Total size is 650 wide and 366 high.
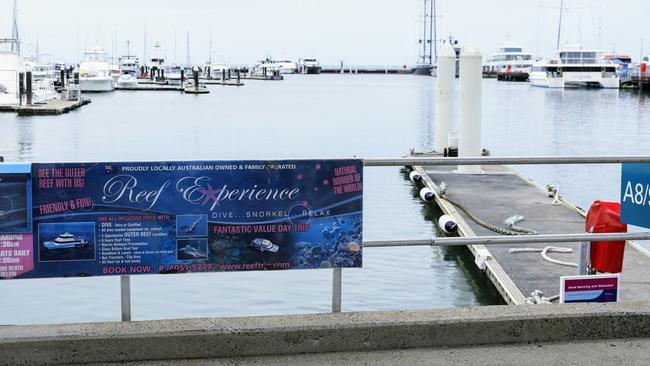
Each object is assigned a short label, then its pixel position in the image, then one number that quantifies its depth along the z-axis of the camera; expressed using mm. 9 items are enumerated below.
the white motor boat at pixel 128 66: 183000
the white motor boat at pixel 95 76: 123594
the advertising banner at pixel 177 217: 6074
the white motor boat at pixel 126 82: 140750
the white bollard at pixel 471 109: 25969
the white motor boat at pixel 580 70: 152125
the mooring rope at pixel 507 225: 16656
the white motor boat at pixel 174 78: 170375
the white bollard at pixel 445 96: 29672
